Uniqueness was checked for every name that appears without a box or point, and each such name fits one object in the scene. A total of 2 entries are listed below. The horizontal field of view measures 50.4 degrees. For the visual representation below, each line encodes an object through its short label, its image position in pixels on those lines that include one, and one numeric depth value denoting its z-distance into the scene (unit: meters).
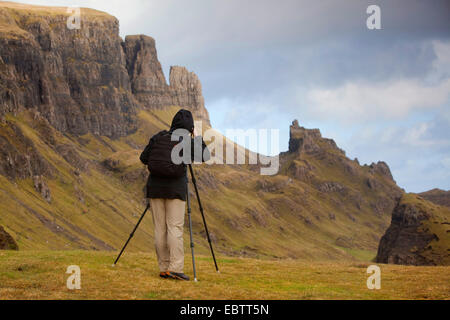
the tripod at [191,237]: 19.32
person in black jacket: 19.33
